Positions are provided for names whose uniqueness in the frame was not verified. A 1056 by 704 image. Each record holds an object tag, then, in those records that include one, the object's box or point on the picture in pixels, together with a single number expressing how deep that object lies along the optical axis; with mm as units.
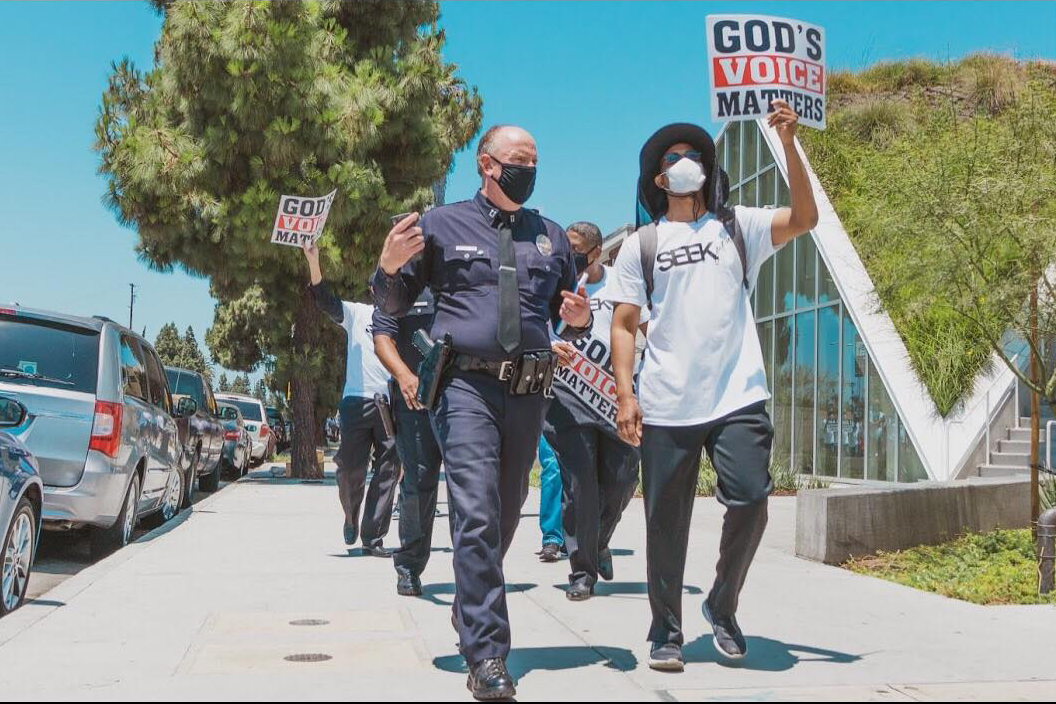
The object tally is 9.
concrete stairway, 14953
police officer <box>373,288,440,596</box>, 6109
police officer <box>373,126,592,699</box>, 4281
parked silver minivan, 8250
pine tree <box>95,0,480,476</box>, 19797
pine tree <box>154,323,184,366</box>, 128875
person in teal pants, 8062
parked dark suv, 16562
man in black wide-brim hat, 4535
